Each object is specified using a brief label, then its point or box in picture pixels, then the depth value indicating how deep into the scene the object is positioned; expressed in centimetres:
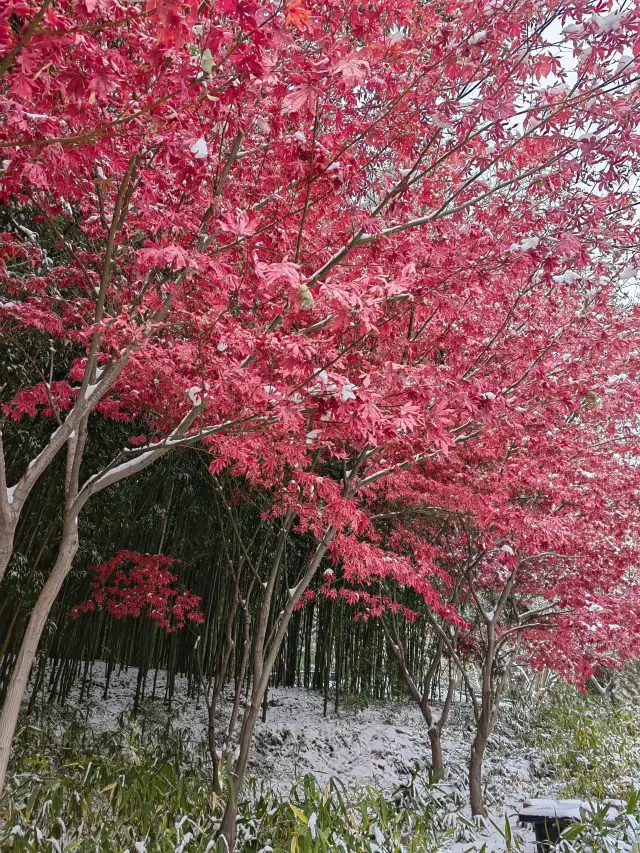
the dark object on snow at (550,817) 392
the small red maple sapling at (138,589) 572
